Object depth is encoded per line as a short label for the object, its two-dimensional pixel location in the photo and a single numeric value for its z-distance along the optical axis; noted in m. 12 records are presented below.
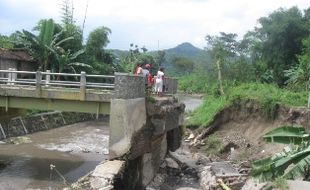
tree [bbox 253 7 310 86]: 34.28
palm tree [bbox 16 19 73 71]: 25.94
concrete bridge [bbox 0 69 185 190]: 12.93
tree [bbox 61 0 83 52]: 28.84
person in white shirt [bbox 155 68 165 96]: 15.77
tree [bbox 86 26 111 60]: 32.16
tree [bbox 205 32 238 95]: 38.49
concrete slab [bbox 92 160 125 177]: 11.79
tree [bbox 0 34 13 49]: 27.00
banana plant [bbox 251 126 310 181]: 9.16
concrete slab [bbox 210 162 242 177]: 14.49
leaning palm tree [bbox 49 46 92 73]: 26.16
